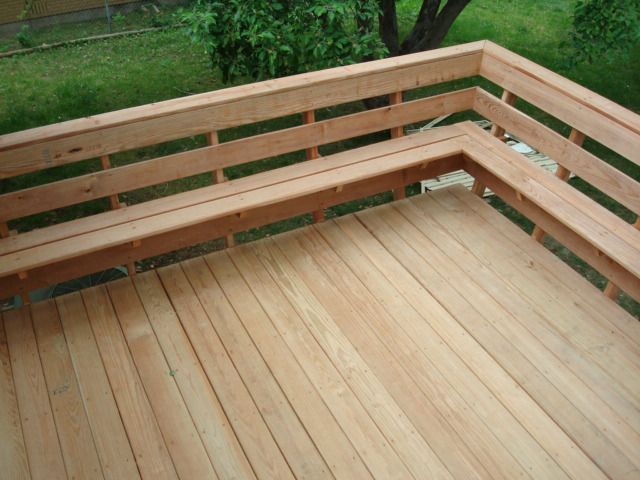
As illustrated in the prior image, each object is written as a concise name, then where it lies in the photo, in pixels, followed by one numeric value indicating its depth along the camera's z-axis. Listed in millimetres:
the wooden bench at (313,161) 3113
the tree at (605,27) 4621
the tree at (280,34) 4141
